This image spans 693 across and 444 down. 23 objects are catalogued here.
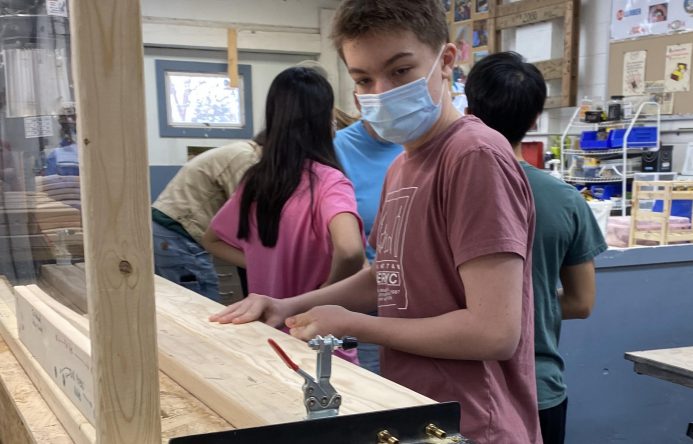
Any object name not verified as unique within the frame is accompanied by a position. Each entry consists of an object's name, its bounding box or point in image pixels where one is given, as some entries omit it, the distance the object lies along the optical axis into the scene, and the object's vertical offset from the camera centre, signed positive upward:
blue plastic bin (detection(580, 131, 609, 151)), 4.06 -0.05
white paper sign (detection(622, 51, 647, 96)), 4.16 +0.39
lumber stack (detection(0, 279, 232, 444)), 0.76 -0.34
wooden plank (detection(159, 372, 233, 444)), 0.76 -0.34
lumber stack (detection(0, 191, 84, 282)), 0.79 -0.14
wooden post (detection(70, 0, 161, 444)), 0.56 -0.07
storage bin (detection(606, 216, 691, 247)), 2.83 -0.41
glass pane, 0.77 -0.01
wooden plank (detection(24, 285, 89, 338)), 0.72 -0.23
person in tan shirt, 2.50 -0.26
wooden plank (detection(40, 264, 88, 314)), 0.71 -0.18
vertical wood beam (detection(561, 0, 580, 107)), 4.55 +0.57
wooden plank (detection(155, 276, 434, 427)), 0.76 -0.32
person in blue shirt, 2.03 -0.08
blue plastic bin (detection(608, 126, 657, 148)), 3.99 -0.02
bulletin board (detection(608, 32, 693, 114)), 3.89 +0.45
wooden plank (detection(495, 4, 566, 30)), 4.64 +0.86
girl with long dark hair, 1.60 -0.17
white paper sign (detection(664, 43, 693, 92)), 3.88 +0.39
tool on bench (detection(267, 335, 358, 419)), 0.70 -0.27
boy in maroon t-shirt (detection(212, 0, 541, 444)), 0.92 -0.16
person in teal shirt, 1.43 -0.22
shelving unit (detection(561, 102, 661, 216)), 3.93 -0.11
